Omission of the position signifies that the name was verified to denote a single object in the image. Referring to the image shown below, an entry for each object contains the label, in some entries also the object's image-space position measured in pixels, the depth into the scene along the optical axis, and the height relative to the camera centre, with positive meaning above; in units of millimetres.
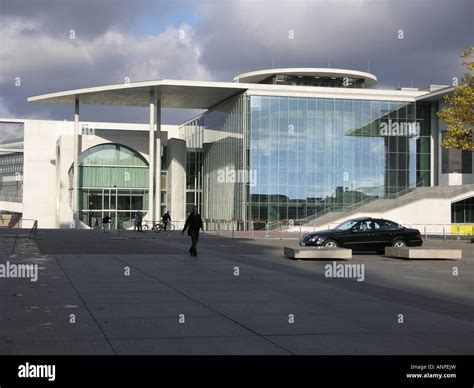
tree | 33188 +4588
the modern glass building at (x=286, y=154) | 56500 +4864
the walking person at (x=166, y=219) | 46841 -780
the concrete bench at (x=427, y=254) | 22156 -1500
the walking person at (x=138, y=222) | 45231 -907
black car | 25438 -1051
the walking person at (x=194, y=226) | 22062 -584
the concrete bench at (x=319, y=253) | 21312 -1426
